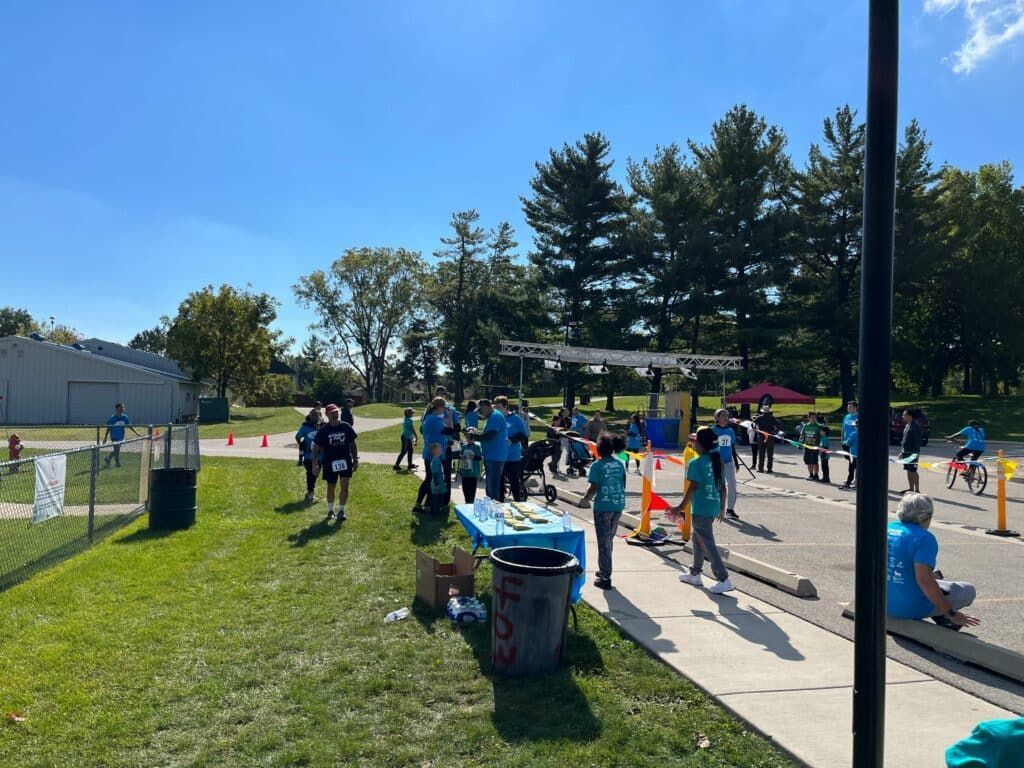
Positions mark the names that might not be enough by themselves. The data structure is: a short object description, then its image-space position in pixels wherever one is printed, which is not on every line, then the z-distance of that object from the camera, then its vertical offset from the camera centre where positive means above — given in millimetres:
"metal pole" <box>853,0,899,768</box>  2617 -120
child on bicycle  16984 -716
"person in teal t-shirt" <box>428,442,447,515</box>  11164 -1348
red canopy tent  35969 +348
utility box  46094 -1557
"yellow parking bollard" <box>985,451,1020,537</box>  11539 -1582
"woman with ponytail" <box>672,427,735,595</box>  7598 -972
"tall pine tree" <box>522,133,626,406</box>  45000 +10182
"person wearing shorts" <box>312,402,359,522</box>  11133 -928
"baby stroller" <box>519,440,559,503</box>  14383 -1434
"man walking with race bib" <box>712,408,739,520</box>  11880 -848
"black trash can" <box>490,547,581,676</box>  5152 -1527
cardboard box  6719 -1685
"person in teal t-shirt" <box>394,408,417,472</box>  17453 -1063
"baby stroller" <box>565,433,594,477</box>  18859 -1562
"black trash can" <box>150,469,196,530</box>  10578 -1615
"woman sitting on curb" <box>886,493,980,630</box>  5824 -1360
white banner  8555 -1264
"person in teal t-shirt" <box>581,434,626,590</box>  7477 -911
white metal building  39656 -222
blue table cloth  6609 -1265
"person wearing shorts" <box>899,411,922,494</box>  16469 -663
